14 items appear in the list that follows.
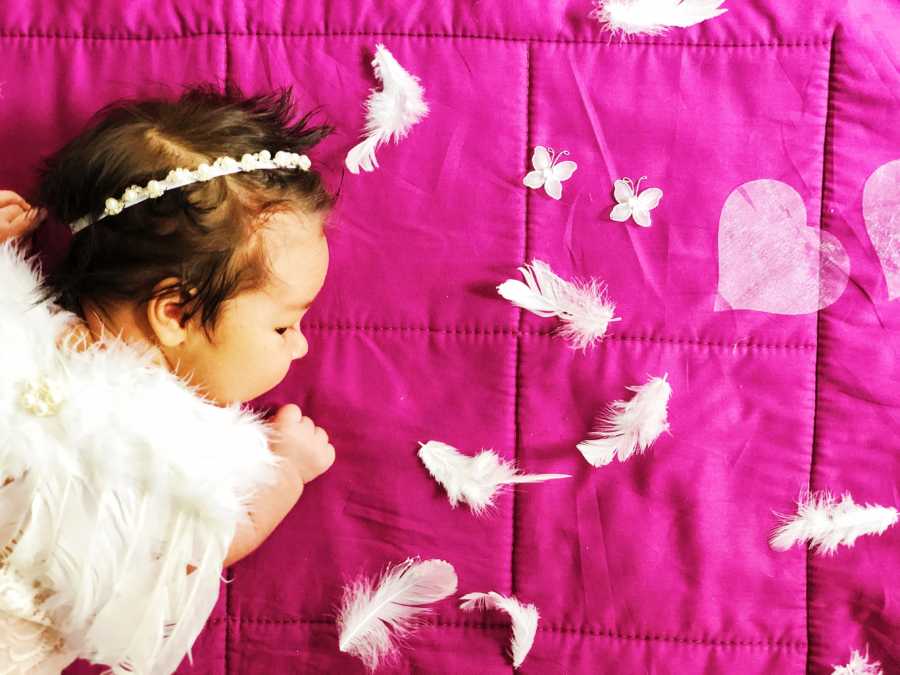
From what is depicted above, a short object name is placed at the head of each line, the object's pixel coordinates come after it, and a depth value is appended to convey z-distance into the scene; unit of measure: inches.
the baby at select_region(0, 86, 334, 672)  41.4
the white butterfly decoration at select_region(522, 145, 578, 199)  48.4
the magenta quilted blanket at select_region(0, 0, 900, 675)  47.8
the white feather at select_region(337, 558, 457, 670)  47.4
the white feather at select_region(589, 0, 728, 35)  48.3
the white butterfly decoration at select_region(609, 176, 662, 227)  48.1
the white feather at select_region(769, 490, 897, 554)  46.9
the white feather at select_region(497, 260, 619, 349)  47.5
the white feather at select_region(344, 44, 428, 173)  48.2
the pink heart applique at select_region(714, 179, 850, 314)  47.8
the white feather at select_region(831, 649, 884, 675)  47.2
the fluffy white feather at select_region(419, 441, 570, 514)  47.7
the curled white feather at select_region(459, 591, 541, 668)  47.4
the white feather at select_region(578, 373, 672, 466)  47.0
